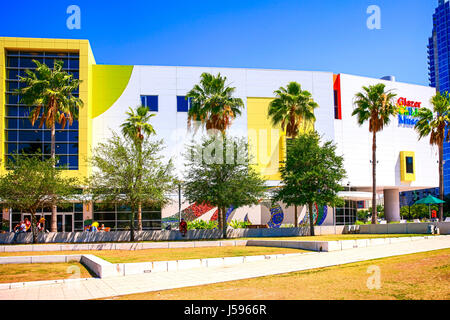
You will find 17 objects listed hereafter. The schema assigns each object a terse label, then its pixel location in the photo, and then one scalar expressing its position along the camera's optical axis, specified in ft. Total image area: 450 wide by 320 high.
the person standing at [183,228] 114.11
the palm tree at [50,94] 118.32
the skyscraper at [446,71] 643.45
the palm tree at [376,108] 141.28
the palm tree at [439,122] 145.28
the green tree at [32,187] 102.22
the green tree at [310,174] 118.11
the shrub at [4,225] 145.79
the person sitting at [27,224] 124.90
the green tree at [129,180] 107.65
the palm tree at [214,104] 126.82
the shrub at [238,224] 150.87
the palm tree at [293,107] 136.77
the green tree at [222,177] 114.83
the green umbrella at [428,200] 132.22
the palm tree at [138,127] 131.64
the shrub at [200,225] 143.43
